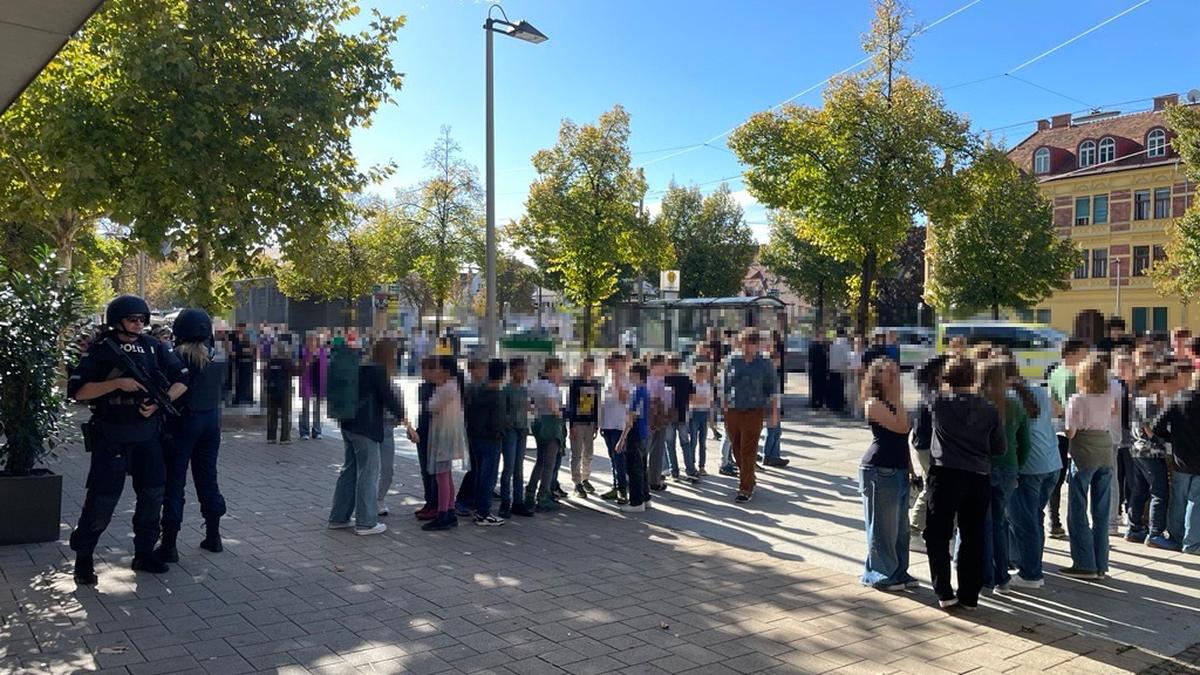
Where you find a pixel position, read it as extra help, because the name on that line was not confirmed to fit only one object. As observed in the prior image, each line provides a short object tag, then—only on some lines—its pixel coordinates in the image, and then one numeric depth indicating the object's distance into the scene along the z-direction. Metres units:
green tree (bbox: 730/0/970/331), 22.45
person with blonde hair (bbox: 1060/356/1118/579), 6.62
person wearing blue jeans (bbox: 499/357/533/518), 8.49
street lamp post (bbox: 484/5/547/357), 16.42
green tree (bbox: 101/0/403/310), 11.34
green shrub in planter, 6.99
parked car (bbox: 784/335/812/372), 29.68
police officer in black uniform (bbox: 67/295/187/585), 5.96
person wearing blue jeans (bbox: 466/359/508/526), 8.27
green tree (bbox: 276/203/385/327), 31.64
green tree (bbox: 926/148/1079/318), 38.53
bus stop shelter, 26.45
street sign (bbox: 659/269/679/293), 29.80
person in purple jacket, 13.98
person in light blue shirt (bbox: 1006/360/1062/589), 6.25
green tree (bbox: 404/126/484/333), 35.75
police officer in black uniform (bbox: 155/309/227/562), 6.61
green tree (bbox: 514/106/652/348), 26.92
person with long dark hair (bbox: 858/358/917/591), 6.08
